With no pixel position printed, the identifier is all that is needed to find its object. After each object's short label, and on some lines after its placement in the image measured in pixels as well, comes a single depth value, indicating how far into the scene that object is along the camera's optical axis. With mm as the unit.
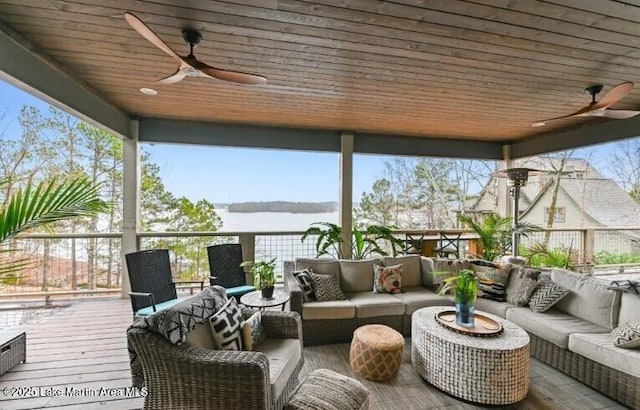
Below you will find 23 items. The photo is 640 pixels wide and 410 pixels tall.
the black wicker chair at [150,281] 3094
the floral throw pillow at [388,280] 3723
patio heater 4684
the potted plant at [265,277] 3154
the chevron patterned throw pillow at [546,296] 3043
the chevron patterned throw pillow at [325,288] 3404
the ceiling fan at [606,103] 2645
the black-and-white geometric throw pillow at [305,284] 3357
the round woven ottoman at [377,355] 2499
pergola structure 2102
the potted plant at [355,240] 5031
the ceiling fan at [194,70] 2195
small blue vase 2592
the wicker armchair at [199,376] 1672
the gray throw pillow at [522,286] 3232
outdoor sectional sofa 2332
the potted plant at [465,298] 2574
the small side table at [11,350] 2467
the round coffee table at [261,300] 2973
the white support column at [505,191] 6270
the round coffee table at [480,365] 2221
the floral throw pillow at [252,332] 2146
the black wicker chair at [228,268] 3945
